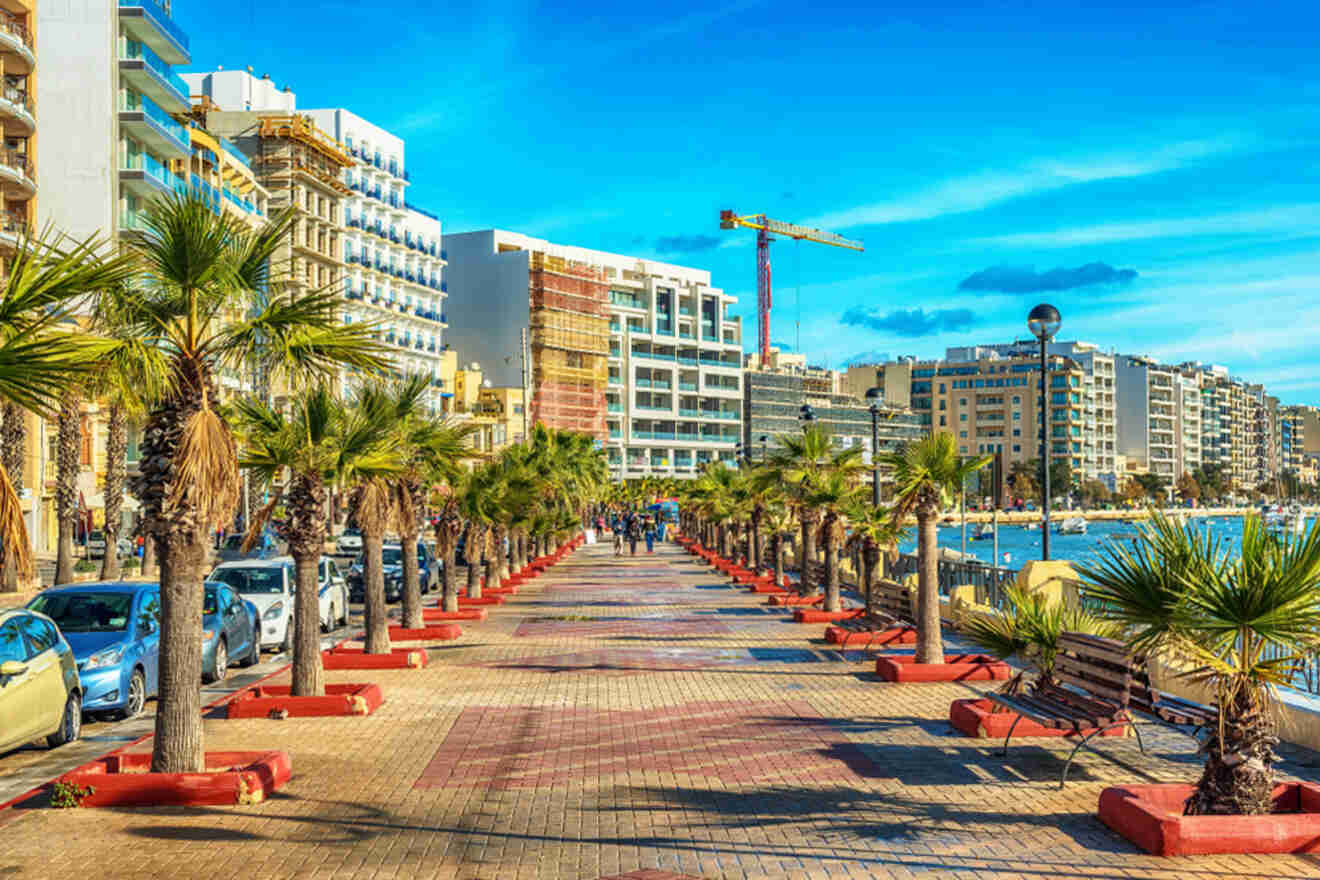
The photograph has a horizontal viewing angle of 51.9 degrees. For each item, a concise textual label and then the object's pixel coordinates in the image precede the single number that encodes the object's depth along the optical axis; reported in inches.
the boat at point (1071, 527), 6294.3
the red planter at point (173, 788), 387.9
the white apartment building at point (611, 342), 5211.6
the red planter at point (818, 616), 976.3
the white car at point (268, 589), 868.0
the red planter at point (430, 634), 839.7
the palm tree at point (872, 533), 901.8
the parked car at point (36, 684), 457.1
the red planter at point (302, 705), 555.5
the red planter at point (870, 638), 766.5
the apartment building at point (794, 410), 6904.5
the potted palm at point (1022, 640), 478.9
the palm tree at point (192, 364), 402.3
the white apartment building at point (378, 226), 3698.3
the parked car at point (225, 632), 701.9
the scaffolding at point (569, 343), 5211.6
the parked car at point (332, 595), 997.3
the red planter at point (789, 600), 1151.0
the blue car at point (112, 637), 562.3
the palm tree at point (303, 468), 559.2
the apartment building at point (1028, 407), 7623.0
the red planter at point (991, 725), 482.3
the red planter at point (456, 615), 1010.7
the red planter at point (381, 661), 717.9
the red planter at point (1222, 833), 324.5
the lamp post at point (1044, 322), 668.7
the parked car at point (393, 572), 1317.7
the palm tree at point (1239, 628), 327.0
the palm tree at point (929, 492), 652.7
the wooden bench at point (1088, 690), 406.9
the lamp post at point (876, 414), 1046.9
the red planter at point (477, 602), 1172.7
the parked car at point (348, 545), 2071.9
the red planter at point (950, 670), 642.2
